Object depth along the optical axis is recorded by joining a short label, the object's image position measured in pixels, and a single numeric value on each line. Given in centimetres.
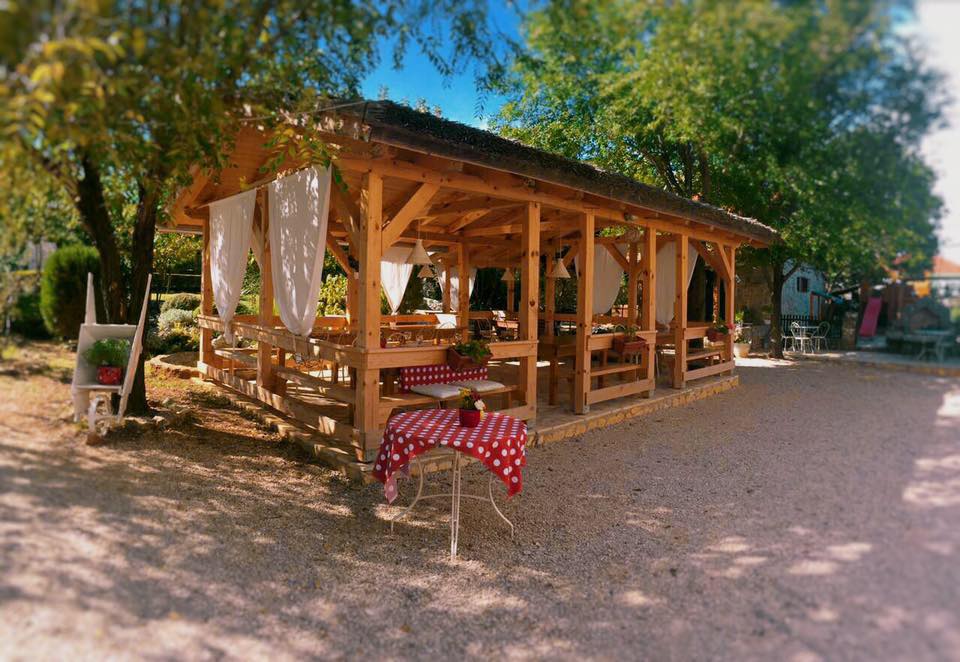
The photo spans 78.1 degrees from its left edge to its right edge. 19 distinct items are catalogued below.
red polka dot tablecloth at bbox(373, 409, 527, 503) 335
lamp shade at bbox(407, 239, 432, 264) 739
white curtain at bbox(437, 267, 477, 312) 1294
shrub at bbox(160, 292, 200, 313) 1200
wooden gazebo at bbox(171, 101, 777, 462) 459
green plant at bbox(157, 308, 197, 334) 1074
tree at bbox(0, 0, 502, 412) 193
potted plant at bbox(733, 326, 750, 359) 1387
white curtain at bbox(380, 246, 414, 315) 1084
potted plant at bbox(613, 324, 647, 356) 724
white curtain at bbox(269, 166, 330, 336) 479
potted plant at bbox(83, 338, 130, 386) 289
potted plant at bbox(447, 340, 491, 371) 524
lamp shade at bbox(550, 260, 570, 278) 942
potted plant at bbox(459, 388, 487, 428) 362
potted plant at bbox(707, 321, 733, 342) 944
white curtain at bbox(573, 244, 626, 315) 1027
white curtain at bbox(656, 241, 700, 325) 923
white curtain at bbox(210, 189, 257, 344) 625
